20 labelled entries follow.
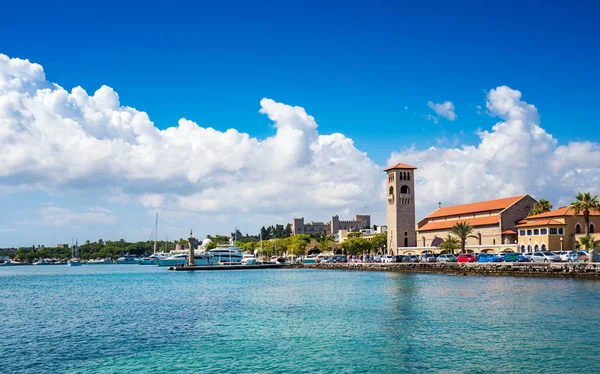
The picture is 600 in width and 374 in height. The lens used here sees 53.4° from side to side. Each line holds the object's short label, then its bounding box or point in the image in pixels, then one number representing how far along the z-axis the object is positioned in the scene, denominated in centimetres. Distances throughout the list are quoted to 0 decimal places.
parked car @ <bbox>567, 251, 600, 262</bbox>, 7144
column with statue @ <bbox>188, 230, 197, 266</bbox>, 13388
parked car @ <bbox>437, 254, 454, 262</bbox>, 9640
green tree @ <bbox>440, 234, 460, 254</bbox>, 11094
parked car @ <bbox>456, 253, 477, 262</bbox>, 9075
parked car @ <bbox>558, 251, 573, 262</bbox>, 7319
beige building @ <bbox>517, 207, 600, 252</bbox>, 9069
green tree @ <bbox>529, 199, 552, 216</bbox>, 10631
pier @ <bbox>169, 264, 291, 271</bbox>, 12938
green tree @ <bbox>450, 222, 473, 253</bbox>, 10612
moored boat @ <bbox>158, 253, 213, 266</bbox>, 15164
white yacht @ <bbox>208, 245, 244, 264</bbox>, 15388
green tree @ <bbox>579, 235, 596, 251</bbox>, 8250
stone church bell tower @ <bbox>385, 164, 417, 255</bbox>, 13062
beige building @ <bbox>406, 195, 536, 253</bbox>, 10594
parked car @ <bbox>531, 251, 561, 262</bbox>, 7444
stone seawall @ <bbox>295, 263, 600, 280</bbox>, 6328
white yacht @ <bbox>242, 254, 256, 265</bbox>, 15055
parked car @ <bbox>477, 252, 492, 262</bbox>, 8694
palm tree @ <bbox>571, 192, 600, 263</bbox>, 8469
